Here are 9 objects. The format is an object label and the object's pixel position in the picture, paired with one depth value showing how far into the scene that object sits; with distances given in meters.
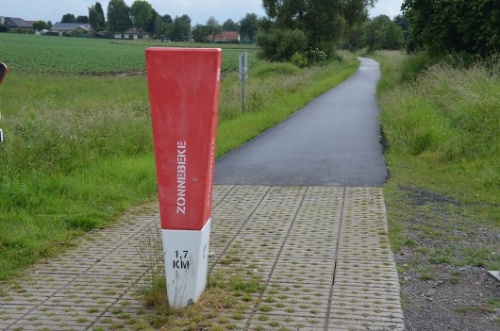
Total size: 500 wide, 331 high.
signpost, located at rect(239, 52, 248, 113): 18.17
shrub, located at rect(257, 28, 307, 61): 52.06
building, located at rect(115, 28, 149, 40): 127.88
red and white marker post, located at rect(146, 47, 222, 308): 4.70
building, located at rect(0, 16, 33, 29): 130.25
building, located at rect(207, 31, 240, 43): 116.12
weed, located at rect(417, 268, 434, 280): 5.92
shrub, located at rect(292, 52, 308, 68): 50.50
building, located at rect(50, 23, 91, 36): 139.30
